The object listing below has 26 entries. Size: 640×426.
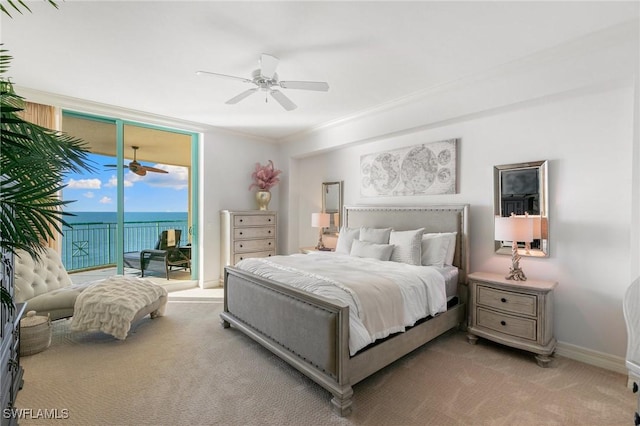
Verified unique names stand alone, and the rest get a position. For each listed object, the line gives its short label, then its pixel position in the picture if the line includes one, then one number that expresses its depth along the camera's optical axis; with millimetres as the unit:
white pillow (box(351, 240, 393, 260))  3625
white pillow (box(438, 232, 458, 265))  3488
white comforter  2295
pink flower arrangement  5727
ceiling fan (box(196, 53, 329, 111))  2727
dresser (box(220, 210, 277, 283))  5197
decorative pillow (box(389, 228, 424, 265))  3471
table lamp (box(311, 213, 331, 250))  5070
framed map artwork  3779
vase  5703
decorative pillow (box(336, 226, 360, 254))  4289
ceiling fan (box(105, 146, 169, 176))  4832
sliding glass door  4492
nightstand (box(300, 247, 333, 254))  5009
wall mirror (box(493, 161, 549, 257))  2982
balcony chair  5195
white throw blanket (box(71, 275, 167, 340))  3021
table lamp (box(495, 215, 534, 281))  2826
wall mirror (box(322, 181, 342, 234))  5230
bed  2119
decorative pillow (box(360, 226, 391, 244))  3957
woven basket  2793
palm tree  1043
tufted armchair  3111
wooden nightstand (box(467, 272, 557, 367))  2674
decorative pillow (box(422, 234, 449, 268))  3441
